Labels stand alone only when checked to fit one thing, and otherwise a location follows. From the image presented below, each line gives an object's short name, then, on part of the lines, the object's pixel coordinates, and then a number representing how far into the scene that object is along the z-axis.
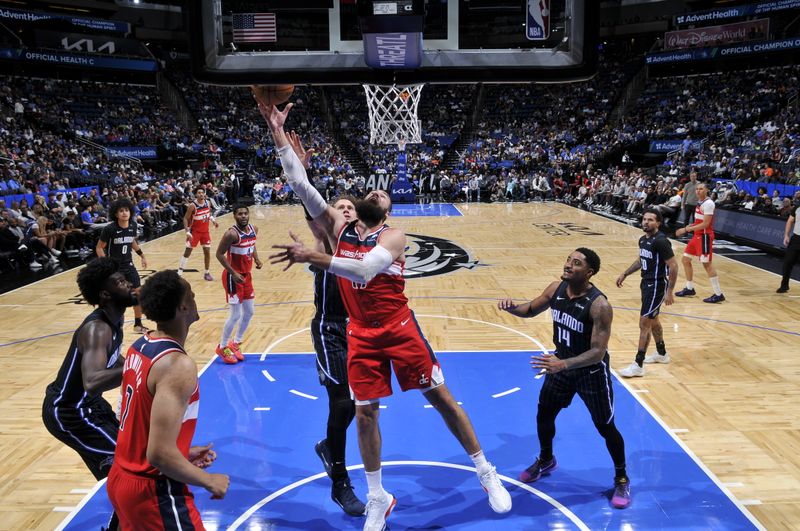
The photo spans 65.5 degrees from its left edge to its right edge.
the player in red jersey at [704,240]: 9.24
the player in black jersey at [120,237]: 7.56
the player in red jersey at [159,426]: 2.37
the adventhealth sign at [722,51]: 29.09
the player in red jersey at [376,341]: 3.70
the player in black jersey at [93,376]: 3.18
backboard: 4.56
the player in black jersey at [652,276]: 6.16
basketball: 4.34
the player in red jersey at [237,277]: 6.80
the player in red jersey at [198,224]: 11.48
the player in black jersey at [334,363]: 4.06
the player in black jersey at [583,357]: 3.89
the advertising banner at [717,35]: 31.08
